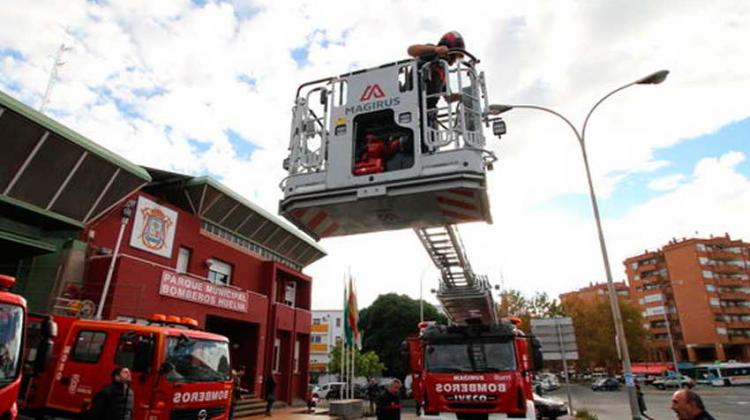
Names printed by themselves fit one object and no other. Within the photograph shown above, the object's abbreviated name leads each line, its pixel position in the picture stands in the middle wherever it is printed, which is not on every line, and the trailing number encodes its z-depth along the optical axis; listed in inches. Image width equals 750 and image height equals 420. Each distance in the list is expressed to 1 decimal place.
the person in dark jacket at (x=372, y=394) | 898.1
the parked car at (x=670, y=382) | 1758.6
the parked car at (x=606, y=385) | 1941.4
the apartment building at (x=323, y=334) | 2716.5
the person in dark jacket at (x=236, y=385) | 576.8
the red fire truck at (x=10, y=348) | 243.1
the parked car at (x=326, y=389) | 1477.6
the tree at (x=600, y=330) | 2279.8
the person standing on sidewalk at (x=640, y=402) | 366.0
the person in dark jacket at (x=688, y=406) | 159.8
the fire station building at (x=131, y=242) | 525.3
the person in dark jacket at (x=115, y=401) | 254.1
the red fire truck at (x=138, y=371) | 327.3
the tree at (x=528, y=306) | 2225.6
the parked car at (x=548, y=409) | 719.9
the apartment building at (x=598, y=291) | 3594.7
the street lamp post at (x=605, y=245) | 385.4
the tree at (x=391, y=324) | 1854.0
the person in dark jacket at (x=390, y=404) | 328.2
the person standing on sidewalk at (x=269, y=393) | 763.4
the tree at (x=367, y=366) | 1441.9
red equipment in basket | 224.1
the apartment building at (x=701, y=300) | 2618.1
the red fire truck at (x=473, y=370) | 388.2
